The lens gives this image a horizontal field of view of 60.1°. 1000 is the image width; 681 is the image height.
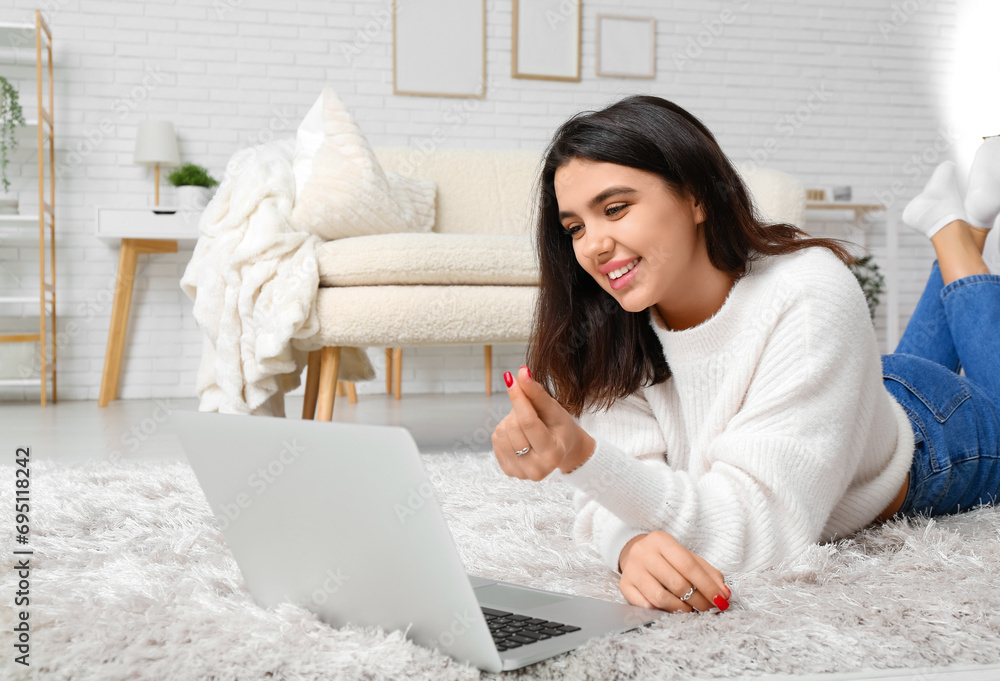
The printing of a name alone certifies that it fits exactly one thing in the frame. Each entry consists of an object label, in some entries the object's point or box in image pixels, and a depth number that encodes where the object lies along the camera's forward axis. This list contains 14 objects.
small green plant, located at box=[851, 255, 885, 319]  4.18
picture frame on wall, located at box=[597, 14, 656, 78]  4.29
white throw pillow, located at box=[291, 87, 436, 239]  2.09
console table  3.19
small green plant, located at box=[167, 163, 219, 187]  3.56
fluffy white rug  0.66
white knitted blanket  1.95
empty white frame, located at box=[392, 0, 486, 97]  4.05
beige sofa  1.98
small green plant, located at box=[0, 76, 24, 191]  3.46
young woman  0.85
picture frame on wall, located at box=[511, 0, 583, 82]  4.18
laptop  0.58
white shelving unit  3.38
